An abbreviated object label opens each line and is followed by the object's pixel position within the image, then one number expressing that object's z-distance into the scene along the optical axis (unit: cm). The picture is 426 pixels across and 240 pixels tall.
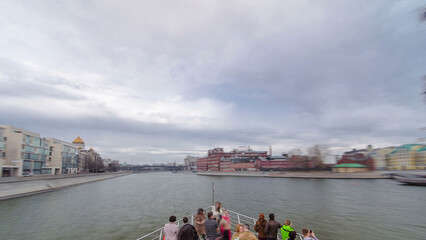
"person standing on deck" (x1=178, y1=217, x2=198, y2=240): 730
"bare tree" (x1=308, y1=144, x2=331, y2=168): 12912
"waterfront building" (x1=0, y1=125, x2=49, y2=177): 6167
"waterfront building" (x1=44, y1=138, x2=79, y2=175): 8988
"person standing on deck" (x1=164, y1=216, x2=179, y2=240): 768
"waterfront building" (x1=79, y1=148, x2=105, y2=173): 13762
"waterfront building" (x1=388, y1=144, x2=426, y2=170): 13258
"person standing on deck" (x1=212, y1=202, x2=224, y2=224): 1111
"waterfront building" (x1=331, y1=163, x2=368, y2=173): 12044
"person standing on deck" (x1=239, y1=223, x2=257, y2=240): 640
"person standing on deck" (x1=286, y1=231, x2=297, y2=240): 844
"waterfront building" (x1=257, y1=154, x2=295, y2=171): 15088
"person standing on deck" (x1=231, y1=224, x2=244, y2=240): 715
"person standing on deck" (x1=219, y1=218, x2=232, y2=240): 883
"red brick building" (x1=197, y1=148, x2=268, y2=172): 16638
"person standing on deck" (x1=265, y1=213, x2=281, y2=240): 861
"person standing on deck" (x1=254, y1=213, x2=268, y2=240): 882
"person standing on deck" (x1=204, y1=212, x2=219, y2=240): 836
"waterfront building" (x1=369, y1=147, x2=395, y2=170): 17424
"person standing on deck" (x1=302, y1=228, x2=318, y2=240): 872
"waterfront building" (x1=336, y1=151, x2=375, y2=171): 12608
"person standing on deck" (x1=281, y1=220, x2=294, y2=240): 946
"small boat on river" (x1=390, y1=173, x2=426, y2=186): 7275
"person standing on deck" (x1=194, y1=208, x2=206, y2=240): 920
